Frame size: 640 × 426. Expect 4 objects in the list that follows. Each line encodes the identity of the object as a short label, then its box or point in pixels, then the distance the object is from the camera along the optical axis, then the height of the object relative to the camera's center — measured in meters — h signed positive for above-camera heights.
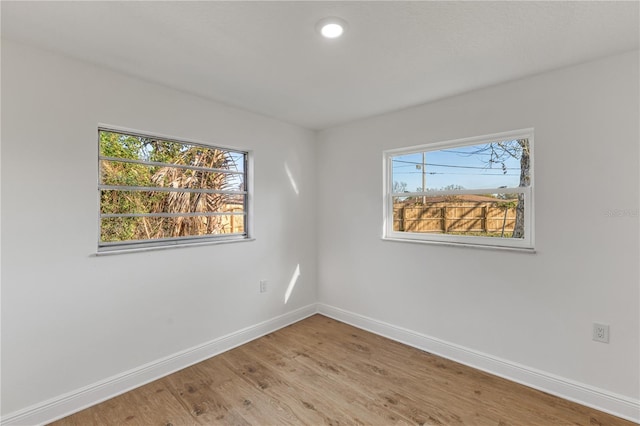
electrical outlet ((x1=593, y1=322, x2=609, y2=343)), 1.95 -0.83
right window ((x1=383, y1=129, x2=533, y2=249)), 2.37 +0.19
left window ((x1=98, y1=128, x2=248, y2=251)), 2.20 +0.19
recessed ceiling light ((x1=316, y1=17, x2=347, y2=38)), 1.54 +1.02
